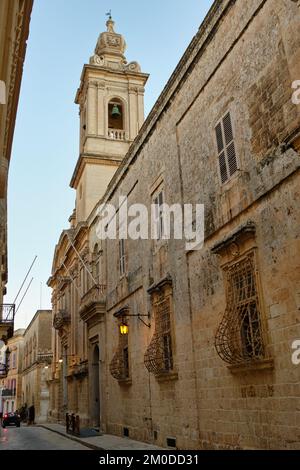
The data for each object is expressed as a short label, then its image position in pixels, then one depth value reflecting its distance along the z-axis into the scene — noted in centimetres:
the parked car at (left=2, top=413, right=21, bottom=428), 2928
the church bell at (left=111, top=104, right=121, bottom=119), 2420
